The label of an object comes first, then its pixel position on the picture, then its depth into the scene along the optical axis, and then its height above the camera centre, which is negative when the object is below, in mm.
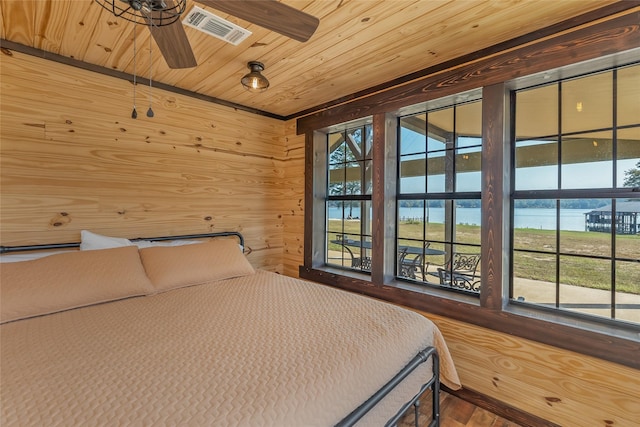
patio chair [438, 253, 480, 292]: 2201 -447
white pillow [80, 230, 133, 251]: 2057 -223
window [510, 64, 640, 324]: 1606 +125
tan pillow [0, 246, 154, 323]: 1492 -402
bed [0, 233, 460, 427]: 870 -556
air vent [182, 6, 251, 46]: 1591 +1073
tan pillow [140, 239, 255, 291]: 2010 -384
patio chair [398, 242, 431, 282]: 2479 -427
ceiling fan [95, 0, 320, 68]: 1114 +804
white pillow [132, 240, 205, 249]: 2289 -265
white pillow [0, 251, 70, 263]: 1789 -298
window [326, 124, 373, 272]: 2893 +162
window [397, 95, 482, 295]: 2207 +161
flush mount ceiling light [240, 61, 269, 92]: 2137 +978
